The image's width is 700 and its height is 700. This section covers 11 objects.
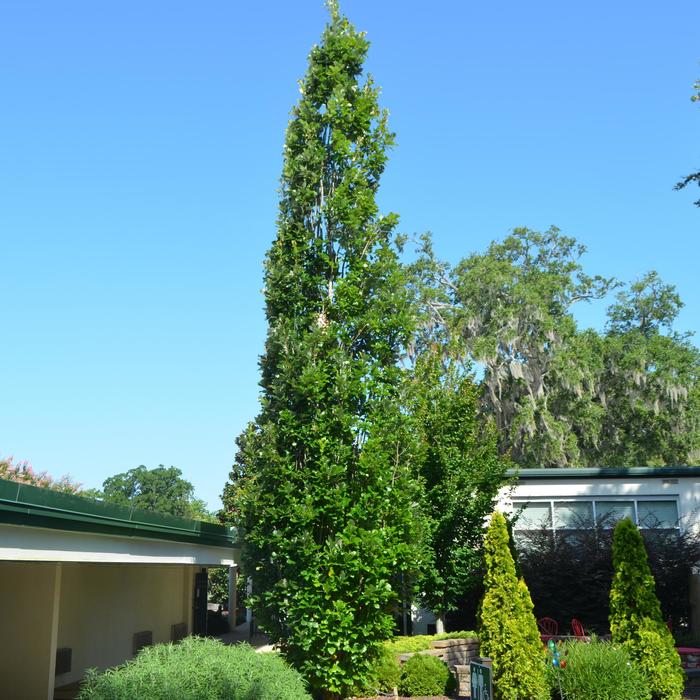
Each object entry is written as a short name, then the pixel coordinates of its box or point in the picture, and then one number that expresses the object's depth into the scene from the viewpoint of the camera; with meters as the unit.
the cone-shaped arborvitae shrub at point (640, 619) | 12.98
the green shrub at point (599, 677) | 12.40
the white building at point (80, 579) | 10.07
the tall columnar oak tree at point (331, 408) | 11.20
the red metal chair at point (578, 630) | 17.02
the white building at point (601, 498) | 22.39
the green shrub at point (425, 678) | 14.47
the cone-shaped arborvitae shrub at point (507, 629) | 12.73
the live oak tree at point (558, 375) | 35.34
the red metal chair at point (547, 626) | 18.36
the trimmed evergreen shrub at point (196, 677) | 8.32
